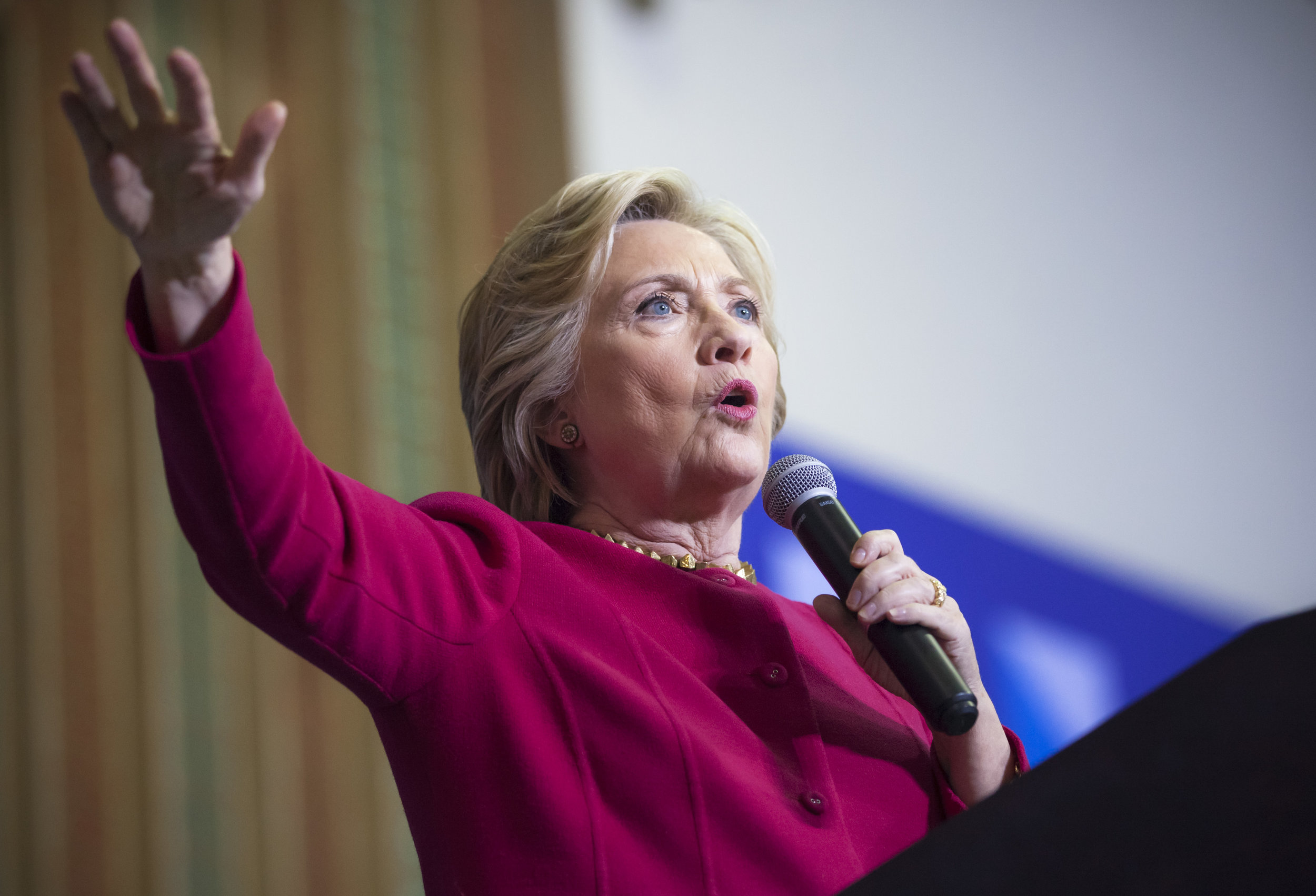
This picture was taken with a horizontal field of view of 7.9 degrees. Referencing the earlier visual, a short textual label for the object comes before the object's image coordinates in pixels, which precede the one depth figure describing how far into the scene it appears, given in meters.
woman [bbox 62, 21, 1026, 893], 7.91
